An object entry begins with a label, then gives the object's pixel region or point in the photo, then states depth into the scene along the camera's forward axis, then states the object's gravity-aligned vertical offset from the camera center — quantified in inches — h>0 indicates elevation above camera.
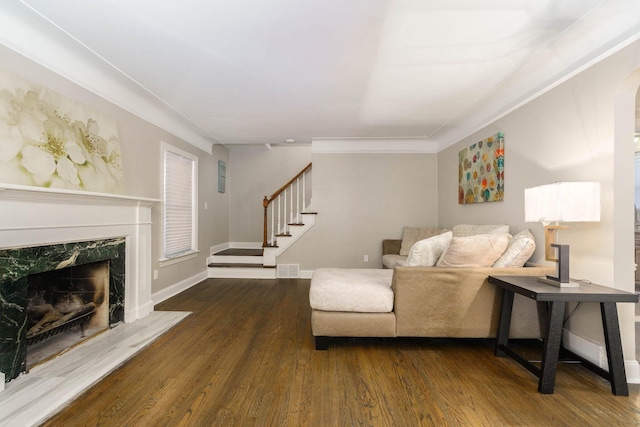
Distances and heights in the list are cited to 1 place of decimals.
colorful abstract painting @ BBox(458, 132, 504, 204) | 141.0 +20.6
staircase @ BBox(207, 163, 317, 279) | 220.1 -31.2
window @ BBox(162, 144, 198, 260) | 169.0 +5.8
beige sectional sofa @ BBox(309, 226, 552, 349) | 101.4 -30.4
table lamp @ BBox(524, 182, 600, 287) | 82.2 +1.1
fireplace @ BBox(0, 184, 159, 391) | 78.9 -10.8
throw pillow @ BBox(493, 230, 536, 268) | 104.3 -13.2
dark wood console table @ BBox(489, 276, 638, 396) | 77.2 -27.9
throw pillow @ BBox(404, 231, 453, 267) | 107.7 -13.3
